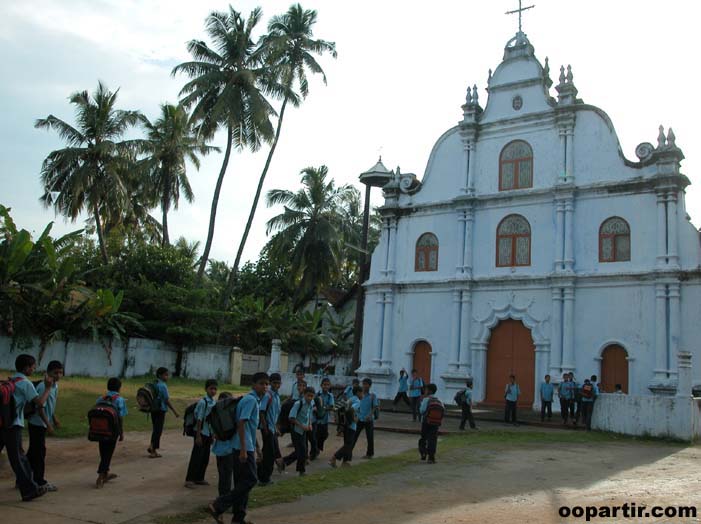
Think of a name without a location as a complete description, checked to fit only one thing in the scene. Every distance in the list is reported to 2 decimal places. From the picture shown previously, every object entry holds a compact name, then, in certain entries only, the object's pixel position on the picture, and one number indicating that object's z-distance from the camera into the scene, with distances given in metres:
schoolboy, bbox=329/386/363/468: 11.06
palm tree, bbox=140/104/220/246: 34.72
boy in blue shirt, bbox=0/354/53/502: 7.59
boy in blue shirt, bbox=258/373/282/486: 8.95
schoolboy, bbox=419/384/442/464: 11.55
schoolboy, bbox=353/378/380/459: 11.73
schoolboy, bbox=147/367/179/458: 10.68
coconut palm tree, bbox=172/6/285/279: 28.83
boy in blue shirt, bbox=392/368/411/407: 20.67
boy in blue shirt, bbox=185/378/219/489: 9.22
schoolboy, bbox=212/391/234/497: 7.20
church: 20.30
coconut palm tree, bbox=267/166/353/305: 33.25
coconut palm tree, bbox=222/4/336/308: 30.14
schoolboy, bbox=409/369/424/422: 18.89
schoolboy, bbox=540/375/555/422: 18.75
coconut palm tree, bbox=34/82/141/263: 30.94
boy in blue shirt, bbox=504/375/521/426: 18.16
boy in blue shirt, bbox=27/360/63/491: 8.30
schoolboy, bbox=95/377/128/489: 8.68
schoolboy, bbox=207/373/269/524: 6.84
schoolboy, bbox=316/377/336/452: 11.51
